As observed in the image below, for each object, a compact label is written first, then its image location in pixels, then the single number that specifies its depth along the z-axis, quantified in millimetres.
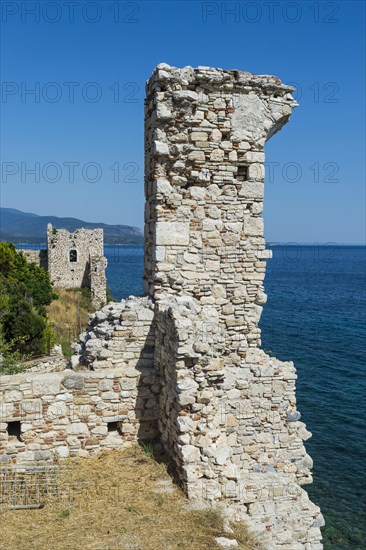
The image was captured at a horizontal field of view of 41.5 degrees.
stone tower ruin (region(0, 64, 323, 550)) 7352
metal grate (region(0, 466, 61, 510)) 6398
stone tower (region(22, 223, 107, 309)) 41156
